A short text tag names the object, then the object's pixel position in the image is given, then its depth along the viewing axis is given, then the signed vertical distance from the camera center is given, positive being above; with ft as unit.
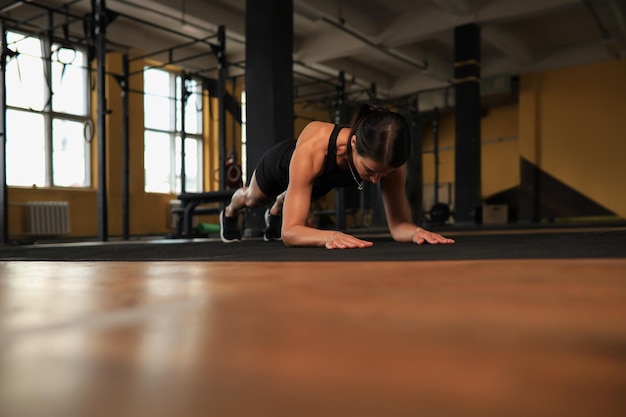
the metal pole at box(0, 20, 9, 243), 11.33 +1.31
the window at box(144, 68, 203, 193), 24.03 +2.86
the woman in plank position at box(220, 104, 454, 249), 4.93 +0.34
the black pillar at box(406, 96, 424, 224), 27.73 +1.10
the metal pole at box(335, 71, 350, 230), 17.75 +0.36
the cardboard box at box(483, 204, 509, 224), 25.82 -0.73
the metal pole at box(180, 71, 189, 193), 16.20 +2.26
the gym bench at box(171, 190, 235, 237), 11.08 -0.07
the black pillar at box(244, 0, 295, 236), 11.71 +2.68
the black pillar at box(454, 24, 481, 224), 19.70 +3.09
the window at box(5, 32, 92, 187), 19.47 +2.83
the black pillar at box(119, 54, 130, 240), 13.88 +0.68
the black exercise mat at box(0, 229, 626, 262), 3.59 -0.43
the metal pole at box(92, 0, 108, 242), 11.09 +1.61
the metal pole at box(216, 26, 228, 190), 14.69 +2.94
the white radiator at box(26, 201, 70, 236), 19.17 -0.69
